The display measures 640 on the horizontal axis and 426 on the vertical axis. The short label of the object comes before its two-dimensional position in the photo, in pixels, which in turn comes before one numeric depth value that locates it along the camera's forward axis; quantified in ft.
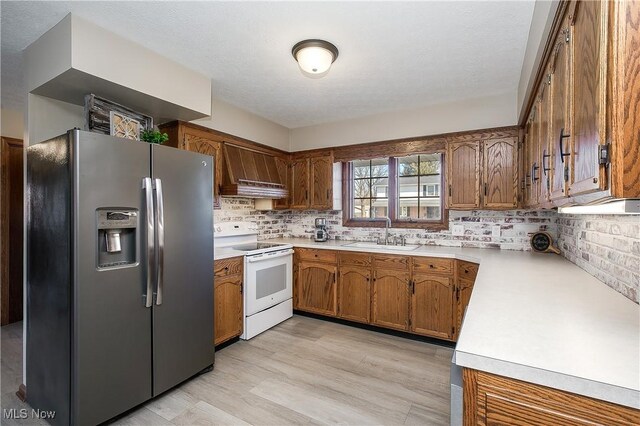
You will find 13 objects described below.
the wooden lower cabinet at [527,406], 2.48
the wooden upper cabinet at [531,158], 7.08
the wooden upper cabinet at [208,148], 9.75
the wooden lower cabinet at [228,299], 9.23
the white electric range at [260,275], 10.31
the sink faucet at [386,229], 12.07
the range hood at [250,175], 10.80
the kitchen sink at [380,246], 11.07
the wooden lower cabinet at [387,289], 9.74
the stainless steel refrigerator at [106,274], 5.69
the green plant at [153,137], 7.49
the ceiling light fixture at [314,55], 7.09
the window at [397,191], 12.04
